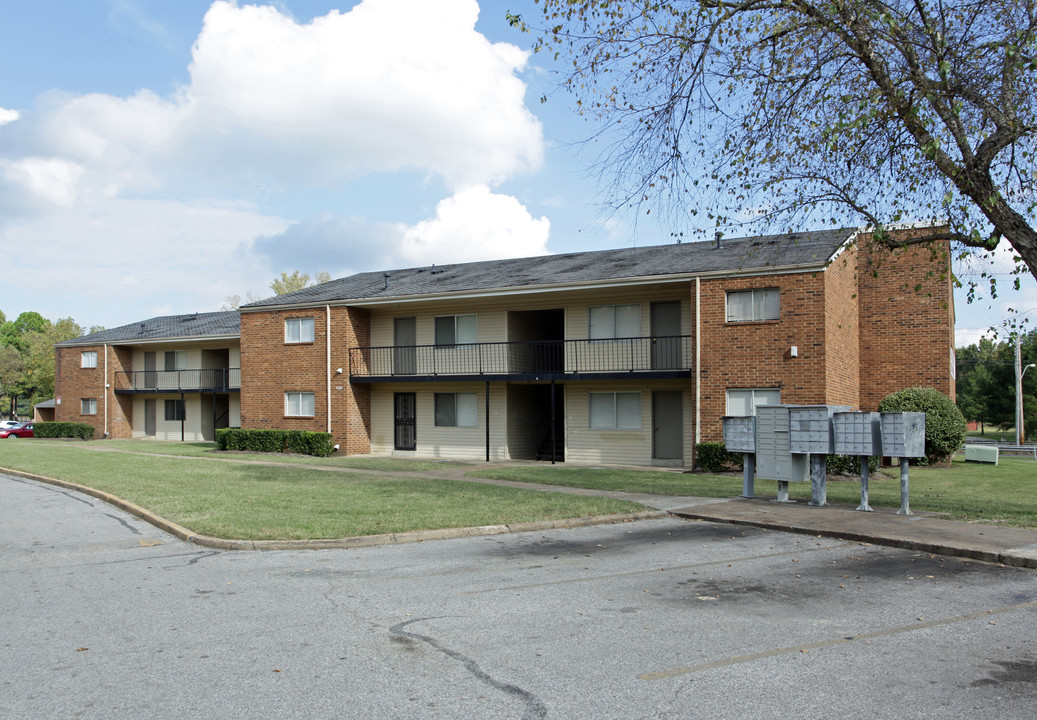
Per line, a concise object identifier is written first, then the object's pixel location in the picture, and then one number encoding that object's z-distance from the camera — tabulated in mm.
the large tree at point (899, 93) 10562
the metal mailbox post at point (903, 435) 11328
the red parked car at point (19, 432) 44625
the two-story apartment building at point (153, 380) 36156
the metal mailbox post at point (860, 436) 11781
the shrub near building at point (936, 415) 21969
